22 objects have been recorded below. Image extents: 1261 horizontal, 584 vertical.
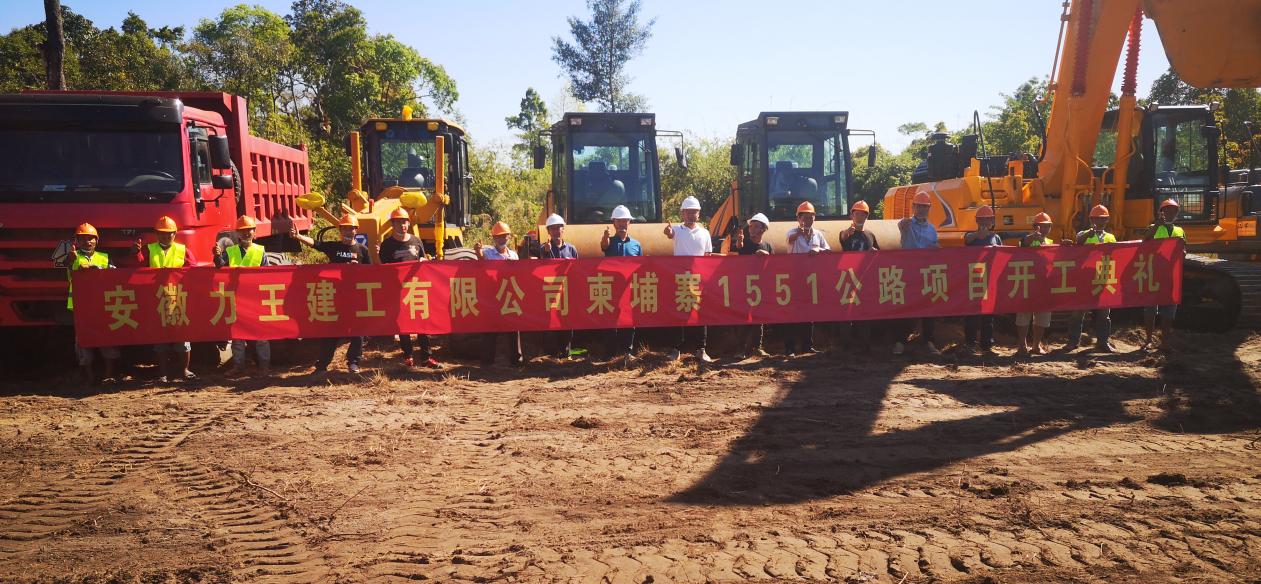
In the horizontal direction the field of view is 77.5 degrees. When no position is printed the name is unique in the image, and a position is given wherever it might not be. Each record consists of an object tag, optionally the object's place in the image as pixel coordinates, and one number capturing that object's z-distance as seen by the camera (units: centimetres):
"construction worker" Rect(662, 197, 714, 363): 947
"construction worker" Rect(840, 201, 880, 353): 962
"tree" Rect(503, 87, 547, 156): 3669
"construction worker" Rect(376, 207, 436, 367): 889
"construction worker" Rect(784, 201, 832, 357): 940
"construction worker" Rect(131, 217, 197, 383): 830
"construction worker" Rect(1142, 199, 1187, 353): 977
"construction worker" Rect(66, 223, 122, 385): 801
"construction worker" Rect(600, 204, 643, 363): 931
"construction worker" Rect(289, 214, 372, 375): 869
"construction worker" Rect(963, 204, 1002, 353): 978
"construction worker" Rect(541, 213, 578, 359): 942
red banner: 827
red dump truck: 823
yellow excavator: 1073
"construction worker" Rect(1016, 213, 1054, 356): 964
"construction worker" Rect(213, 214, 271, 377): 864
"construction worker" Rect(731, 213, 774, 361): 962
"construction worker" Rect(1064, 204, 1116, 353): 981
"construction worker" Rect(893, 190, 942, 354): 963
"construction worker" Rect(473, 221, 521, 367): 906
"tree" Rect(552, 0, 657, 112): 3700
